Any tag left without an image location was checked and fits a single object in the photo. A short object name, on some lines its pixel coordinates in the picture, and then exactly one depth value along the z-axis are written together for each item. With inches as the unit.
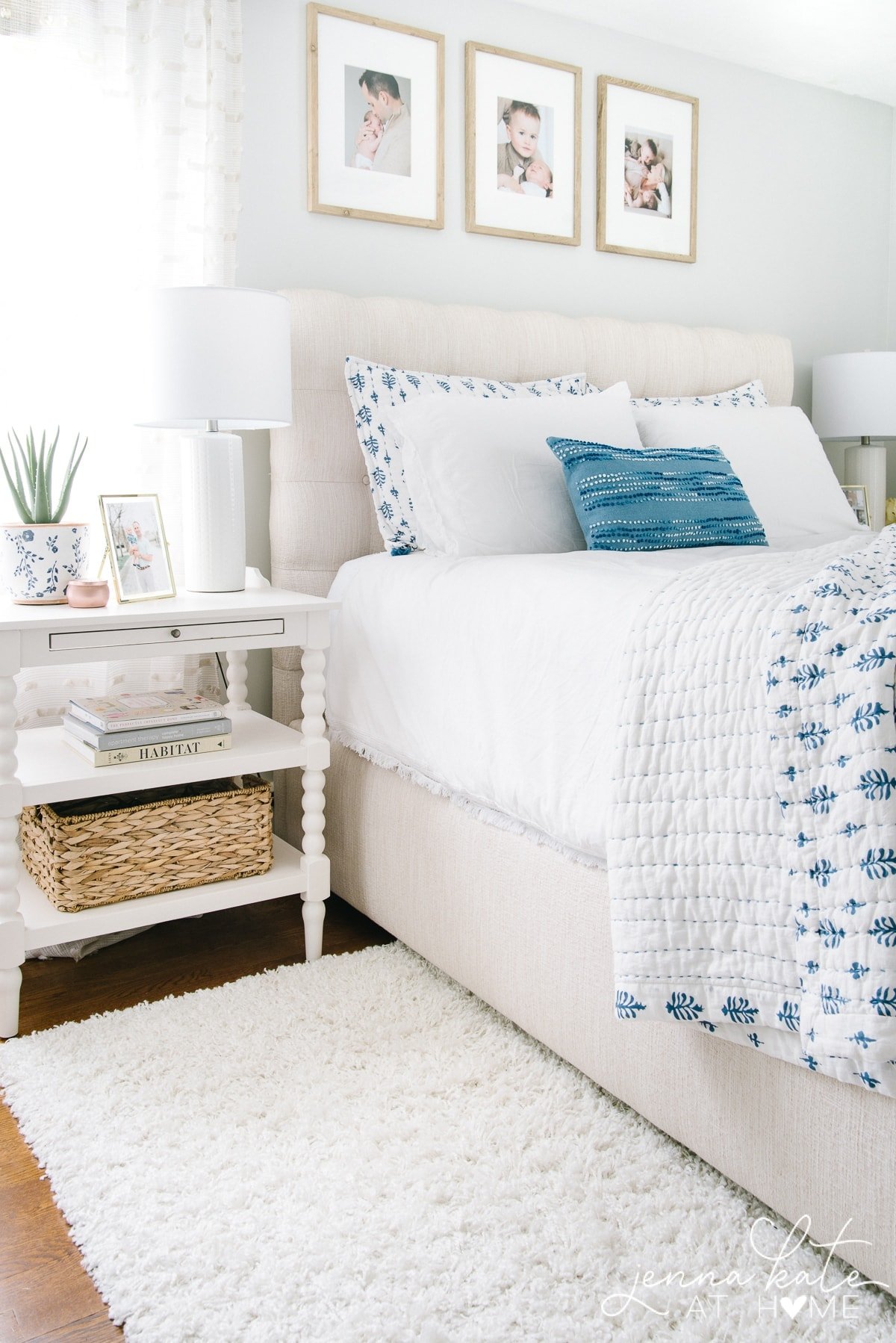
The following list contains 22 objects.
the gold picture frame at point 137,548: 76.2
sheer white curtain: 82.7
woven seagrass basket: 72.7
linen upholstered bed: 46.9
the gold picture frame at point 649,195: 119.6
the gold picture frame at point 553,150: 109.1
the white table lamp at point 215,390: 75.9
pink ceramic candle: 73.3
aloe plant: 74.8
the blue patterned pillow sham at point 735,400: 109.4
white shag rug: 44.9
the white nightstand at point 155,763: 67.6
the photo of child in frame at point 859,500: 127.7
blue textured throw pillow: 80.9
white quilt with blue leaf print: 40.3
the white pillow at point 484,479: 83.5
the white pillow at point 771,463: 100.1
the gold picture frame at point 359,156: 99.3
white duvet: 58.3
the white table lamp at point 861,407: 131.6
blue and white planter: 74.3
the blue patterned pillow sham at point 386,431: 90.2
